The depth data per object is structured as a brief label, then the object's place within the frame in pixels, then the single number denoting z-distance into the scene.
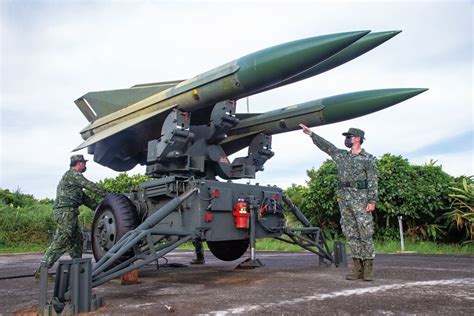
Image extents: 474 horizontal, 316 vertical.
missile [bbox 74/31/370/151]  4.88
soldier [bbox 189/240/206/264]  7.32
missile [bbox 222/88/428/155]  5.92
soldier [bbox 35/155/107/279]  5.46
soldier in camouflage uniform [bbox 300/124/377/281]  4.62
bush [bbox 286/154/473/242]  10.02
